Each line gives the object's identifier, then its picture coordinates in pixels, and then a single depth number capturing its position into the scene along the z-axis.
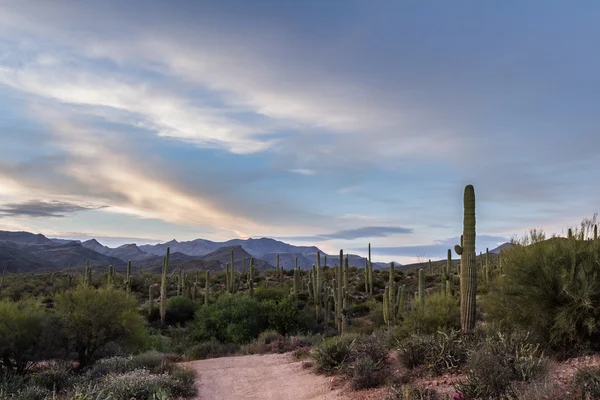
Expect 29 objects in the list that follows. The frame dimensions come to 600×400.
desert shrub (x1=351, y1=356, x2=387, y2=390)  11.36
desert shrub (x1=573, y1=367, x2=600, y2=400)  7.47
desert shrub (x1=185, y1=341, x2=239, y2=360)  19.74
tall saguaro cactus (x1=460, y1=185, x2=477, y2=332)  13.50
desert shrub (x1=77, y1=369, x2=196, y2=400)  10.94
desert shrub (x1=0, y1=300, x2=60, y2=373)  14.04
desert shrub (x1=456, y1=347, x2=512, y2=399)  8.65
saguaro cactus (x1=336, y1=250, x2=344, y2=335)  23.58
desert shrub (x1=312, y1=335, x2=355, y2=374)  13.55
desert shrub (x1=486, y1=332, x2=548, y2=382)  8.95
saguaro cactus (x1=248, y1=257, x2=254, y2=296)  30.73
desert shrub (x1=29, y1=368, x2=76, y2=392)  12.80
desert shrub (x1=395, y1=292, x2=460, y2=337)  15.14
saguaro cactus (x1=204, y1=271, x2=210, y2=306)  31.51
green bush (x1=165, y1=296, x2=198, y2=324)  31.08
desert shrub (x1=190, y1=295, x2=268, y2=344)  23.95
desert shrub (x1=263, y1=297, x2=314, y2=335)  25.47
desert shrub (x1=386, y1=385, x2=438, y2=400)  9.16
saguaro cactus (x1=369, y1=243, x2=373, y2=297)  37.13
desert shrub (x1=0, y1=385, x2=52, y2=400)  10.77
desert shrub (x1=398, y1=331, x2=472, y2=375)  11.01
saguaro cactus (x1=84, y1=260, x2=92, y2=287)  36.44
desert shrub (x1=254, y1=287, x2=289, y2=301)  29.58
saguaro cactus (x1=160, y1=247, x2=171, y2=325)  29.64
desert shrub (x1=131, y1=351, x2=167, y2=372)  14.67
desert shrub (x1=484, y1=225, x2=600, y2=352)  10.36
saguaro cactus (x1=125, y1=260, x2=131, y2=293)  36.11
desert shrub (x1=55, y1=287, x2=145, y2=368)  15.43
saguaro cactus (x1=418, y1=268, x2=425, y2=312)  17.29
